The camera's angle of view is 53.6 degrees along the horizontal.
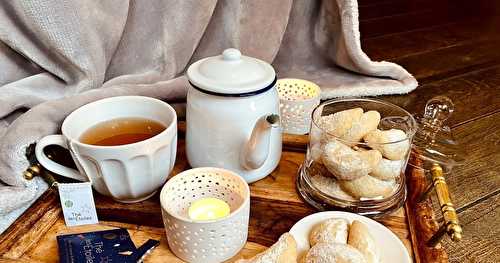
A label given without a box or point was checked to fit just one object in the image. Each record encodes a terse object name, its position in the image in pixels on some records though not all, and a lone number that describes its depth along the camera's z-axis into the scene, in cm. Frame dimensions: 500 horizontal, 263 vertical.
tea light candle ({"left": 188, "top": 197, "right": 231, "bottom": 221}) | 49
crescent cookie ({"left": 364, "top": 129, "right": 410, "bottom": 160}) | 51
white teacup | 49
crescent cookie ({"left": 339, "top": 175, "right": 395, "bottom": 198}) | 52
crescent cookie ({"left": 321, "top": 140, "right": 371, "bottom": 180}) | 50
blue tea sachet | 47
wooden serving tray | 49
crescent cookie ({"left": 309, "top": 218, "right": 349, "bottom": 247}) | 46
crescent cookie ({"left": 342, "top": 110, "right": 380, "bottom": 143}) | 53
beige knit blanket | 57
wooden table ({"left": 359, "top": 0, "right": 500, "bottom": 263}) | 63
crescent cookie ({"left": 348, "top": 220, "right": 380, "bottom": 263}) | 45
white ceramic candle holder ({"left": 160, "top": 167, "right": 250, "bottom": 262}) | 45
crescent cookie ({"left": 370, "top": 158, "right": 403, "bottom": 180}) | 52
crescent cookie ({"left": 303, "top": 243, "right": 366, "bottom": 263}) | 42
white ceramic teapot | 51
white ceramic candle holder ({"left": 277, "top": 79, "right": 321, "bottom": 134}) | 65
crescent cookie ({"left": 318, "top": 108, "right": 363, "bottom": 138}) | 54
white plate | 47
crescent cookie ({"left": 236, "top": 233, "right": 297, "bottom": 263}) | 43
